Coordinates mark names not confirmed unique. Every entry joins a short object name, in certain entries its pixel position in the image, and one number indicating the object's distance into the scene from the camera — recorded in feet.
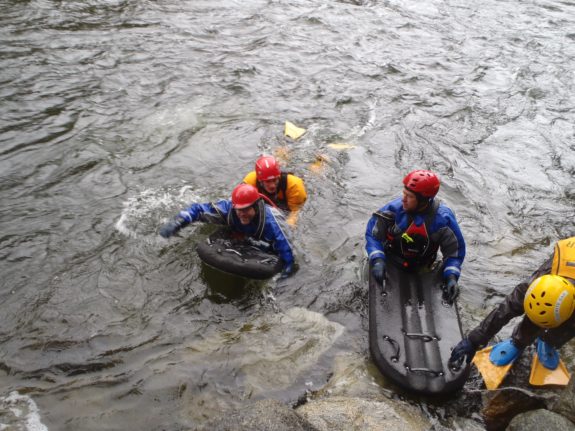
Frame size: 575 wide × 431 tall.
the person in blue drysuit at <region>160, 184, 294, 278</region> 20.10
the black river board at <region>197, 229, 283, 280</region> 19.36
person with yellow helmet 12.65
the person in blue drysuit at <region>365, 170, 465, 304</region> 17.67
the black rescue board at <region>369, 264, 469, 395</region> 15.61
